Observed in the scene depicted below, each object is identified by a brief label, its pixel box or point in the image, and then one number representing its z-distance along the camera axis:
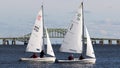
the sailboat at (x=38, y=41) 88.28
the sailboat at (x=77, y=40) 83.12
